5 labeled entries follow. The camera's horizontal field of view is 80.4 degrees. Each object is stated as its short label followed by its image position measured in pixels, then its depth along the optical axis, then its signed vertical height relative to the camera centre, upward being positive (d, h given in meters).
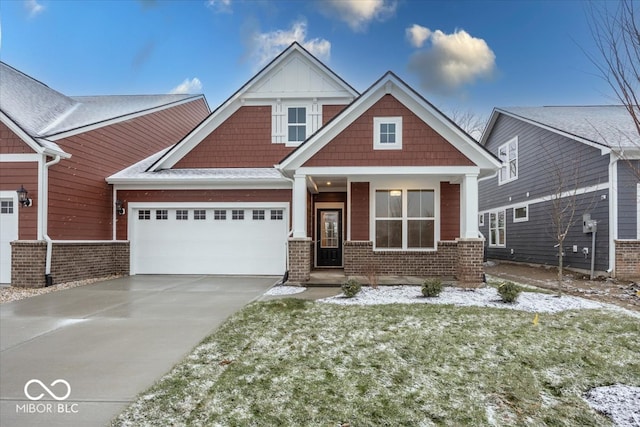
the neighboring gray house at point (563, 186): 11.00 +1.30
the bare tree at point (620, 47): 3.03 +1.47
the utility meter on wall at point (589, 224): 11.61 -0.06
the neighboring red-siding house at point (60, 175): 9.91 +1.23
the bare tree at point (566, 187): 12.55 +1.22
